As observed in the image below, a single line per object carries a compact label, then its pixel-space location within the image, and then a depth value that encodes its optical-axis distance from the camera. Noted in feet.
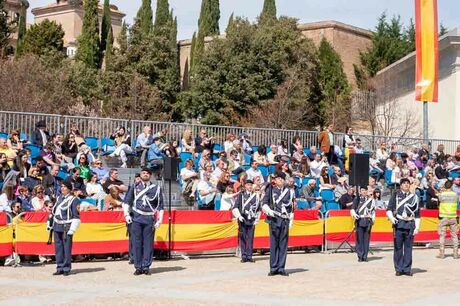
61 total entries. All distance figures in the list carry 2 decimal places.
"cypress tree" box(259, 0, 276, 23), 209.63
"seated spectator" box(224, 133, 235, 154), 91.04
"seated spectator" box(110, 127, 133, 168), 86.22
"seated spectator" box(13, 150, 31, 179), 72.33
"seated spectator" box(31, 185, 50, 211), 64.69
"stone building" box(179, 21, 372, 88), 229.25
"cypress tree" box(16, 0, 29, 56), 228.31
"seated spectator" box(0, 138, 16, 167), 72.04
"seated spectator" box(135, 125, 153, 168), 86.84
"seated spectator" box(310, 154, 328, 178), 92.73
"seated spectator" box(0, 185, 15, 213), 62.39
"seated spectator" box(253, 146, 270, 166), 91.01
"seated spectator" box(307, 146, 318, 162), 99.05
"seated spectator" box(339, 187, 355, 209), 80.18
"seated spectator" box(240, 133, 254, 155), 95.86
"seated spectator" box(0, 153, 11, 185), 69.41
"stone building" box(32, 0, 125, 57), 296.71
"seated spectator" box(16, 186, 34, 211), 64.44
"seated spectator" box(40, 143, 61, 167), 75.05
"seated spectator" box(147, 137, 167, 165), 84.84
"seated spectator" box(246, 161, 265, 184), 80.85
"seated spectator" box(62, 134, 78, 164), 80.48
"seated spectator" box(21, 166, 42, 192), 69.36
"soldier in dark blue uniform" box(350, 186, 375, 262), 69.05
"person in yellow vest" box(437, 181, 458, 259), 73.51
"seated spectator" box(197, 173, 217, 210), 76.13
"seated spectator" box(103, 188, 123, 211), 68.39
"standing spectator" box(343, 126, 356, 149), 105.50
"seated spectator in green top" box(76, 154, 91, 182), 73.92
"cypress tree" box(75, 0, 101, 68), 235.81
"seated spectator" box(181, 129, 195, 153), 90.33
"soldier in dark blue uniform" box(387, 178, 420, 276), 57.67
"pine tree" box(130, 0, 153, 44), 242.80
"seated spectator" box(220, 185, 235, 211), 73.05
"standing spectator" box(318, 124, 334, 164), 101.60
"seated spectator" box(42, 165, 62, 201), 69.61
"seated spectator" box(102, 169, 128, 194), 71.61
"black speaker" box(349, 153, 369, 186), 70.49
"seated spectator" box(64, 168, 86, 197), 69.00
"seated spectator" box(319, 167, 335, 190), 86.89
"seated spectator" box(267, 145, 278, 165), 92.93
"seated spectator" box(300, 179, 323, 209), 83.25
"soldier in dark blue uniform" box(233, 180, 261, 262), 66.90
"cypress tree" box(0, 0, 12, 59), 199.93
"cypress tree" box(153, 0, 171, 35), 249.98
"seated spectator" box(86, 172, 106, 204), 70.54
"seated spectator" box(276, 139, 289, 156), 96.43
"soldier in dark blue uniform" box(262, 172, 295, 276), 55.93
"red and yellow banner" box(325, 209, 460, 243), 77.51
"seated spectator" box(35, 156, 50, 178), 71.97
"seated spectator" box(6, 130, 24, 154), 74.80
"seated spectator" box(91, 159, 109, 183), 75.72
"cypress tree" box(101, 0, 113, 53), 248.93
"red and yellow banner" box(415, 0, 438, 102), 104.94
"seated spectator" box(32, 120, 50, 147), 80.84
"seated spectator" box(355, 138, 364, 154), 104.19
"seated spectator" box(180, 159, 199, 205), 80.10
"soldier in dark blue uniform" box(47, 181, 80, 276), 54.08
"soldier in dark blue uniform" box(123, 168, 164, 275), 54.49
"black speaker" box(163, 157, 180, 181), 66.08
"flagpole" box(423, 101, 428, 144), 113.29
